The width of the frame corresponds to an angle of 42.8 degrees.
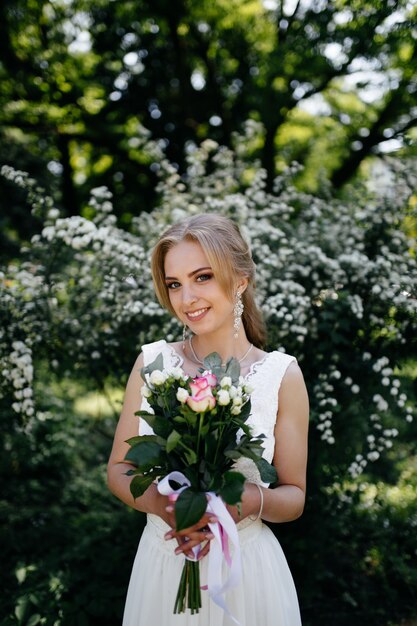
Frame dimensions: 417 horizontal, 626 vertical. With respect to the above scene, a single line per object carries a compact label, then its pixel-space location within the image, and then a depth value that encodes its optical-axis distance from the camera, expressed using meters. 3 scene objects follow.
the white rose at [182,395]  1.63
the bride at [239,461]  2.04
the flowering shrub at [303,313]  3.41
